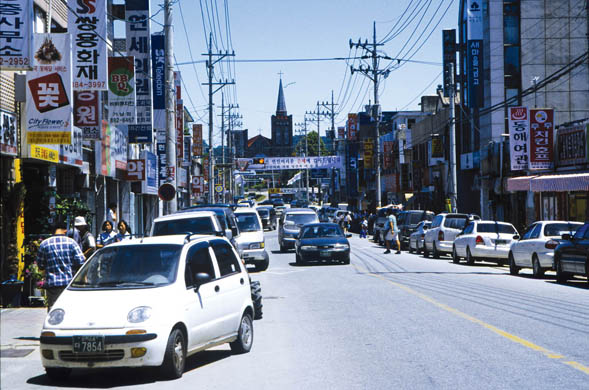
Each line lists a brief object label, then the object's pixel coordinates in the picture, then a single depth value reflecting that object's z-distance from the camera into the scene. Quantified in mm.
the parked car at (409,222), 42934
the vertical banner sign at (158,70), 38438
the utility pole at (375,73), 55503
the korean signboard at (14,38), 15273
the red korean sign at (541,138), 35000
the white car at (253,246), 26438
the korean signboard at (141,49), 31062
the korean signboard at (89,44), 21109
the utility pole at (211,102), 57938
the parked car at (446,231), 33006
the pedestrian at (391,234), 36719
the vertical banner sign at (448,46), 56156
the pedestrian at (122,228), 22250
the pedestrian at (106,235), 18266
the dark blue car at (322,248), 28844
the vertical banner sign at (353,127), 113212
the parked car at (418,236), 36991
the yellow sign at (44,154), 19203
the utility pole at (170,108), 26938
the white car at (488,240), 28250
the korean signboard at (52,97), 18156
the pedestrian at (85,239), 14703
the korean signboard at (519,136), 35906
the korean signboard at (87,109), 23234
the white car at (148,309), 8555
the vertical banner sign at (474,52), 52219
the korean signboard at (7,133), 17562
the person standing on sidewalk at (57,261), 11680
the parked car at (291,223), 38844
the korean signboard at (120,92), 28172
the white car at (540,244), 22062
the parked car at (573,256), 19266
